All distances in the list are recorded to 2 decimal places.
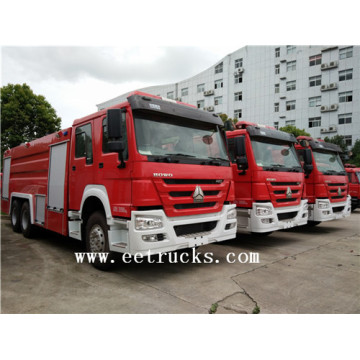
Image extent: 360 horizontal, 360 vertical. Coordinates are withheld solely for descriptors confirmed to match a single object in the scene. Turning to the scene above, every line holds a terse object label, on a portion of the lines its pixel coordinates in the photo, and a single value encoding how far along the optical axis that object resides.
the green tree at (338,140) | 29.13
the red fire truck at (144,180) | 4.30
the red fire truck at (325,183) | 8.38
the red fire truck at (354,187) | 15.56
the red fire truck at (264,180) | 6.41
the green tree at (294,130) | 29.44
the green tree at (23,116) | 19.91
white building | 30.56
